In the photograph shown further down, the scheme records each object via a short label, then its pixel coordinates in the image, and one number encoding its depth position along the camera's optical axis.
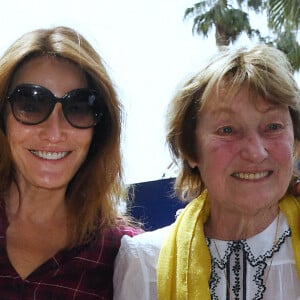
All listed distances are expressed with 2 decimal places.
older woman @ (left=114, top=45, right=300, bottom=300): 2.01
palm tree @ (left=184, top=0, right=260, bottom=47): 14.85
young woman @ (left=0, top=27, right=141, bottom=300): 2.22
